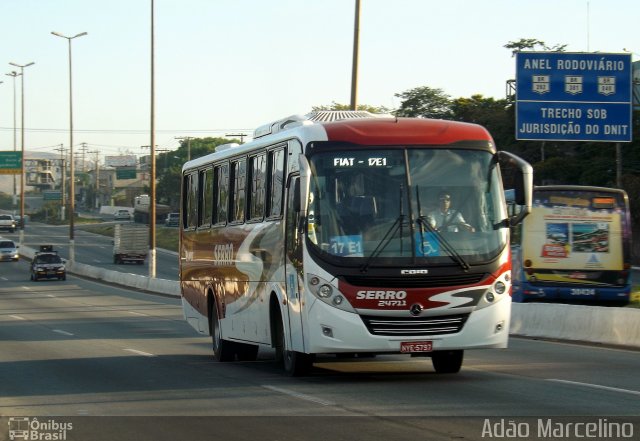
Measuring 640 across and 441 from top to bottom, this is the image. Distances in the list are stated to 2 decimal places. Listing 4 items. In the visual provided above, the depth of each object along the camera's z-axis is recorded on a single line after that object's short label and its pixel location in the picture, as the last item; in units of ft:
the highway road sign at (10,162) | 310.45
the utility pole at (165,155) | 555.73
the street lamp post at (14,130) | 324.70
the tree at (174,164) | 515.50
